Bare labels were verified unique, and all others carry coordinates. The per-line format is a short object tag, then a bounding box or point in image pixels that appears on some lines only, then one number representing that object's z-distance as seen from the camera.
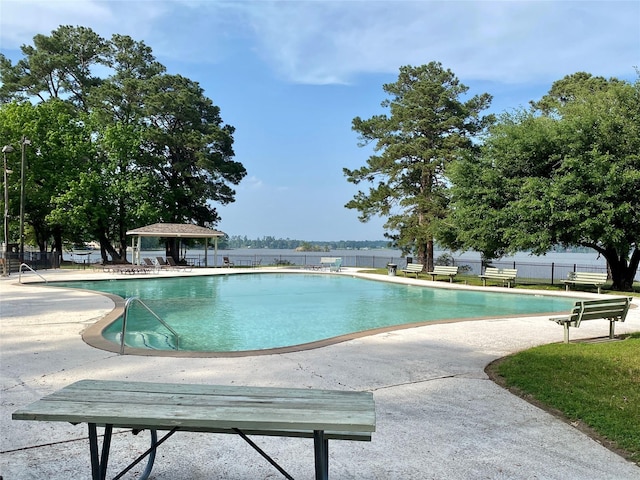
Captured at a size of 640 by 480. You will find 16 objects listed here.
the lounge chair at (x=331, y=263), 27.12
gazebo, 26.50
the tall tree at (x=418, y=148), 24.59
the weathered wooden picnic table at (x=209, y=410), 2.17
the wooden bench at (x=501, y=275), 18.66
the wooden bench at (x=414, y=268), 22.92
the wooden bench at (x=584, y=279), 16.84
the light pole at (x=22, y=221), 22.88
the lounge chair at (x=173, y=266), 26.42
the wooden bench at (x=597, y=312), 7.04
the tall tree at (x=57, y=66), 34.69
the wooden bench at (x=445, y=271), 20.53
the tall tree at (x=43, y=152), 28.69
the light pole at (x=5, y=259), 20.34
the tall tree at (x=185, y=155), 31.88
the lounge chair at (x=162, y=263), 26.67
